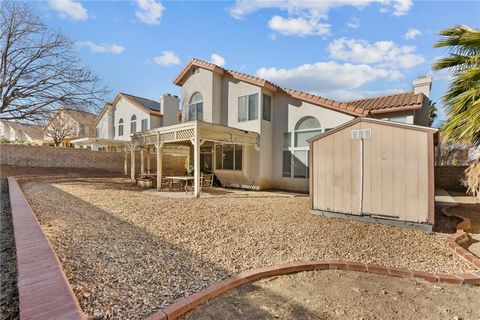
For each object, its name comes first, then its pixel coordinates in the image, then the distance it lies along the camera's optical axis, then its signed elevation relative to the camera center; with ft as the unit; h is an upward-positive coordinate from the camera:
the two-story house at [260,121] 37.76 +7.27
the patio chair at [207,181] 46.01 -3.56
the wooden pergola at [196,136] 34.37 +4.32
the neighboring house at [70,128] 93.90 +13.81
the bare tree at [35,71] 44.75 +17.94
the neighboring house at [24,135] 123.87 +15.10
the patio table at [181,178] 39.84 -3.06
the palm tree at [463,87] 19.21 +7.11
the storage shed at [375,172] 19.79 -0.83
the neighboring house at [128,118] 70.13 +14.22
